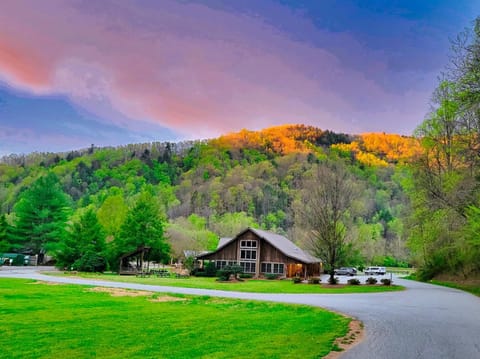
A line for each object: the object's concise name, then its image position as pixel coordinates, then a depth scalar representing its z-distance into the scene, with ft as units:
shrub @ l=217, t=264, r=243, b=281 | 132.38
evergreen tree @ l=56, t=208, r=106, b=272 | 152.97
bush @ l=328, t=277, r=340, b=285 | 112.10
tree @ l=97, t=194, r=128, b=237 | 200.23
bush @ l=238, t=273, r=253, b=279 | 149.83
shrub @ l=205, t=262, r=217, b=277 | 155.68
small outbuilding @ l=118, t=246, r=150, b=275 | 155.33
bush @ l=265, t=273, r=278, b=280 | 151.12
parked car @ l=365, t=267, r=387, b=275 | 206.90
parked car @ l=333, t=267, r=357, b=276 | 193.98
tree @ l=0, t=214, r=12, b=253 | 180.55
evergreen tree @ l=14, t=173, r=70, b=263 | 185.26
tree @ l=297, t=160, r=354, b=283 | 118.32
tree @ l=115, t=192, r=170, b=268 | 164.04
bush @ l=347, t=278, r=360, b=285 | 110.32
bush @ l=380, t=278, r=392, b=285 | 107.06
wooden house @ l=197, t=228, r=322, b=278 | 157.07
